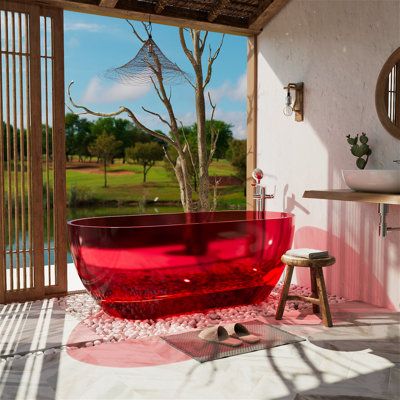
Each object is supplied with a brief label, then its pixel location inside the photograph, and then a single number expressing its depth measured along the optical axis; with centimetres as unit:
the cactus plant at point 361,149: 356
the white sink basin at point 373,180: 299
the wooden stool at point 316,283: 319
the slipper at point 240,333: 288
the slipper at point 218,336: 284
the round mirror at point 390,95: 343
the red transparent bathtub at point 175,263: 310
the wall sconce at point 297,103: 420
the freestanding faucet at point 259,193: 418
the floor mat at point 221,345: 270
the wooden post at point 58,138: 387
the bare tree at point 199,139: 595
